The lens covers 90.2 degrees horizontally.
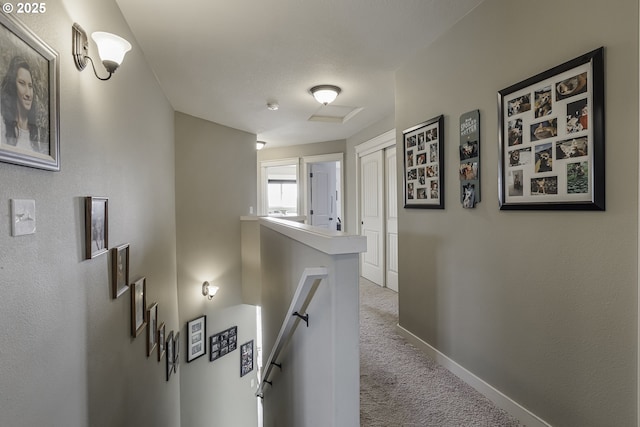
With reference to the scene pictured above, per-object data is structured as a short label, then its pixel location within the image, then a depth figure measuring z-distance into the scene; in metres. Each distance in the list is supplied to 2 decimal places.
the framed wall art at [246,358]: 5.62
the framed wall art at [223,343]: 4.98
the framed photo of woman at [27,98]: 0.97
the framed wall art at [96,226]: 1.54
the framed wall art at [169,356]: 3.59
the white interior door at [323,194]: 6.68
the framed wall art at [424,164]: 2.27
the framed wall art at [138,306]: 2.32
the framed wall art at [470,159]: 1.95
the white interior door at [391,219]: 4.32
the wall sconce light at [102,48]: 1.42
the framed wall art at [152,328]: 2.77
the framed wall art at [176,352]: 3.94
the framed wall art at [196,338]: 4.51
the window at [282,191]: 9.65
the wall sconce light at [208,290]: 4.73
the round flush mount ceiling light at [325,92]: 3.39
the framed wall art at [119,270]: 1.92
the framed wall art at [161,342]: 3.19
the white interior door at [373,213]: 4.63
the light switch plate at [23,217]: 1.01
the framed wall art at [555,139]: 1.33
